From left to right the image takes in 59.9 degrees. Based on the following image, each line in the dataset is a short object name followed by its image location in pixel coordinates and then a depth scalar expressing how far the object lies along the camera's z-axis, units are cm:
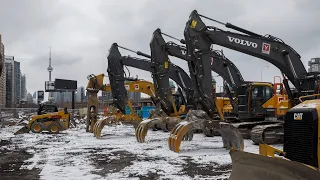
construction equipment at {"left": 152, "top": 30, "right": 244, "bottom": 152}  851
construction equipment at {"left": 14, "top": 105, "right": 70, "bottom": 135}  1661
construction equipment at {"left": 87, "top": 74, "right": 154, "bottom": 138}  1369
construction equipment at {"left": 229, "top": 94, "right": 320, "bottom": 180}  343
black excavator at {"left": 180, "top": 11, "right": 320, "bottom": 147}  970
